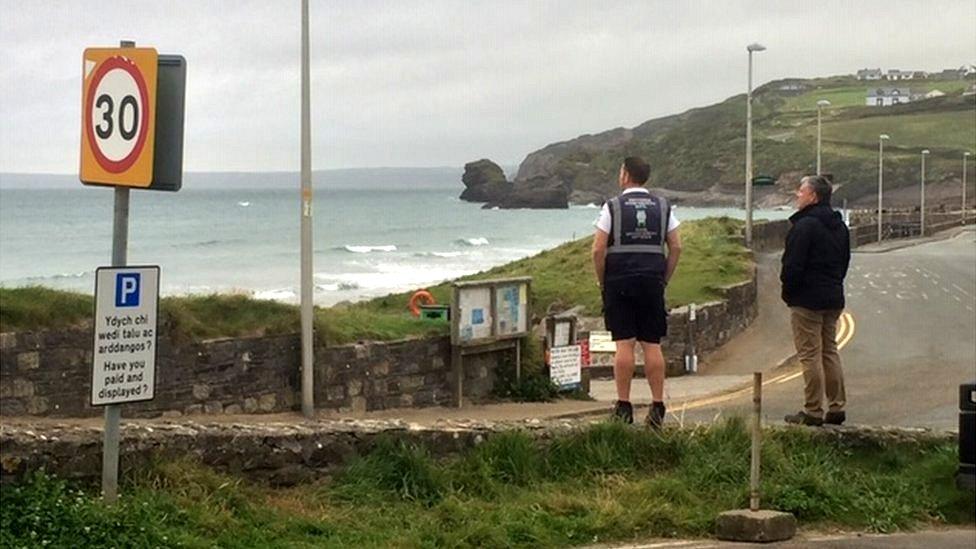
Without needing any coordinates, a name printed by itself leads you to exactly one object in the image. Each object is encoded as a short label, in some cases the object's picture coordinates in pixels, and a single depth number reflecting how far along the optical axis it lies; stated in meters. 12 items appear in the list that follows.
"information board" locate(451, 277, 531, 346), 18.55
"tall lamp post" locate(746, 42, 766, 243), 41.38
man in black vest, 9.34
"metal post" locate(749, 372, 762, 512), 7.81
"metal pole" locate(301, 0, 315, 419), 16.35
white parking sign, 6.68
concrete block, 7.81
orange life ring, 23.68
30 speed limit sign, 6.77
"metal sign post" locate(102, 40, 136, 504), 6.70
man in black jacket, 9.82
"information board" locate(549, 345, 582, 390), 20.09
